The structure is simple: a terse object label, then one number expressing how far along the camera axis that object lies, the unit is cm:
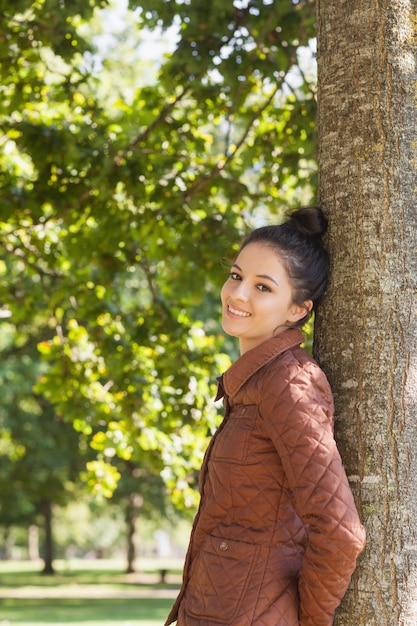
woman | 398
